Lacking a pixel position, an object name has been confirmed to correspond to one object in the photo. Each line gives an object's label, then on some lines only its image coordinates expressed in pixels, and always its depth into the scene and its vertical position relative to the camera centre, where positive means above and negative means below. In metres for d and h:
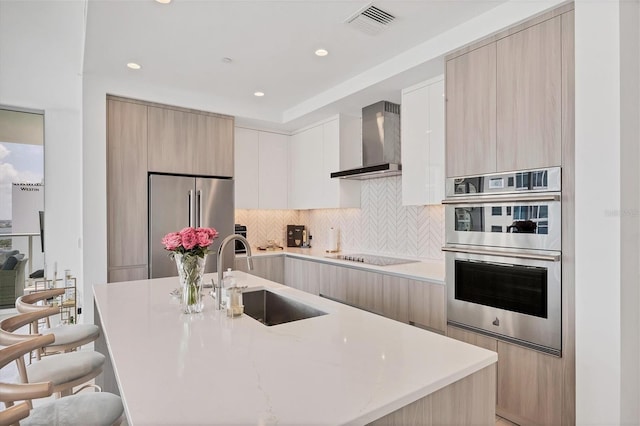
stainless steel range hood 3.61 +0.78
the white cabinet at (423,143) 2.93 +0.59
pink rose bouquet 1.75 -0.14
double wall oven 2.00 -0.25
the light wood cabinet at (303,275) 3.89 -0.69
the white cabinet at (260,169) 4.46 +0.56
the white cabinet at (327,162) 4.14 +0.61
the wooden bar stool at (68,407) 1.24 -0.70
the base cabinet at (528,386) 1.99 -0.99
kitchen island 0.89 -0.47
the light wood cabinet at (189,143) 3.69 +0.75
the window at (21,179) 4.38 +0.42
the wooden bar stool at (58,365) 1.61 -0.71
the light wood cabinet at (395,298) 2.88 -0.68
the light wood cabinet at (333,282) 3.53 -0.69
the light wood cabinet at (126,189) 3.45 +0.23
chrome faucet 1.78 -0.25
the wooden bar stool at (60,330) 1.93 -0.68
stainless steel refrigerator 3.62 +0.03
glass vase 1.76 -0.34
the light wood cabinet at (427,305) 2.63 -0.69
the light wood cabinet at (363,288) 3.12 -0.67
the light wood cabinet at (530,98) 2.00 +0.67
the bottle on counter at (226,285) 1.73 -0.37
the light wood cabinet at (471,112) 2.32 +0.67
